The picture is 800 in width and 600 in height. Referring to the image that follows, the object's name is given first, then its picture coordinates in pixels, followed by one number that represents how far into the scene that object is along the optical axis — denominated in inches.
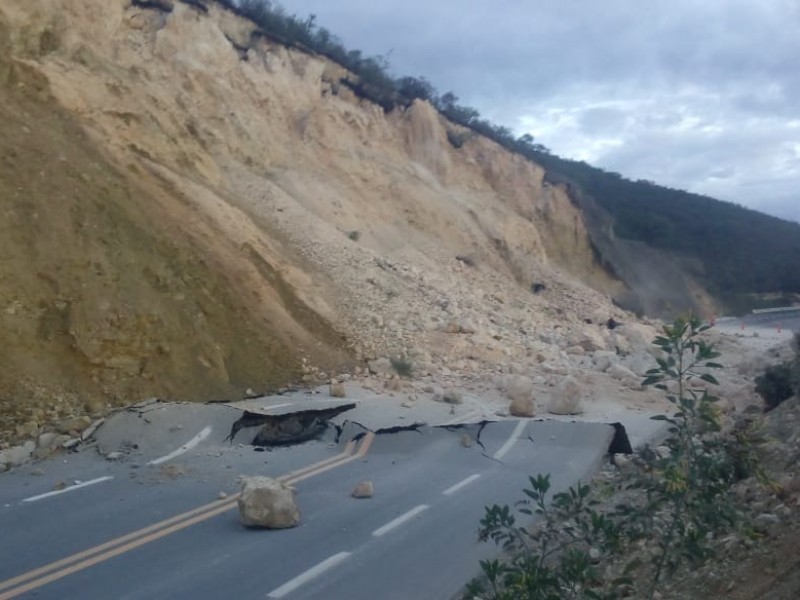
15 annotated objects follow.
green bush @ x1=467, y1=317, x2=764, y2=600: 137.7
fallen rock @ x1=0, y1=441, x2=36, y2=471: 361.4
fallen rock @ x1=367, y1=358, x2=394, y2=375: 631.2
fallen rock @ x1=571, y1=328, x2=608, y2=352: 855.1
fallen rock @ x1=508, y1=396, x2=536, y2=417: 519.2
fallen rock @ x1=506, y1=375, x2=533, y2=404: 534.6
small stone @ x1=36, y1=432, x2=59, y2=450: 382.0
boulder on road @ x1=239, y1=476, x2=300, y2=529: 283.9
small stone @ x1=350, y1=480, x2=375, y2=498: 326.3
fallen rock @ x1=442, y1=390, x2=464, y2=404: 550.6
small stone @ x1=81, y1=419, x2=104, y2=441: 395.9
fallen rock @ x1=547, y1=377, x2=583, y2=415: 542.0
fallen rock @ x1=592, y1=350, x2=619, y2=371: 756.2
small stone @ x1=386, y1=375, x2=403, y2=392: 573.6
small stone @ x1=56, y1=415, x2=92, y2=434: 397.4
